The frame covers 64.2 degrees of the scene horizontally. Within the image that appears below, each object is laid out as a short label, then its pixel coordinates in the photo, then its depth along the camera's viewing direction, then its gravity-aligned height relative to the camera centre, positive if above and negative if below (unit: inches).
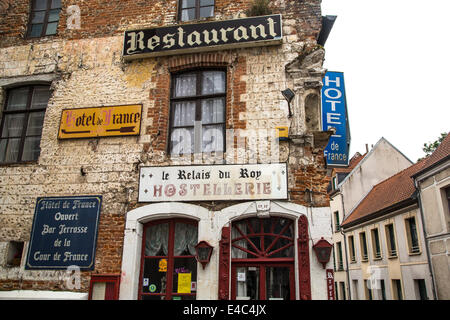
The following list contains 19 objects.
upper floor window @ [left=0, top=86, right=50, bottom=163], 309.3 +133.4
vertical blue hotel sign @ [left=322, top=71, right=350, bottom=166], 329.4 +150.9
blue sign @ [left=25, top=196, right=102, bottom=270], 266.1 +35.8
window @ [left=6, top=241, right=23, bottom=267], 277.7 +21.0
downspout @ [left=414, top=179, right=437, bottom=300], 551.9 +71.8
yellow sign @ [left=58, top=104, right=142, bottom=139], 289.4 +124.7
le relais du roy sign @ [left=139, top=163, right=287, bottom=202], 257.6 +70.1
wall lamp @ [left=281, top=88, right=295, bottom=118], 264.4 +131.9
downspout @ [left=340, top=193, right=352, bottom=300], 871.7 +46.4
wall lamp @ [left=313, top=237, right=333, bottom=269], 234.1 +20.3
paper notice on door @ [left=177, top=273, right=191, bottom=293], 252.7 -0.1
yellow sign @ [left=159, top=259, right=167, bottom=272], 261.4 +12.3
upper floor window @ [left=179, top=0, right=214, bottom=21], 316.8 +230.3
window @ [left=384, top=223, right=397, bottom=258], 685.3 +81.8
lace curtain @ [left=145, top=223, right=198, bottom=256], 265.1 +30.9
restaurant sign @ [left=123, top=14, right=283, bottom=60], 286.5 +191.4
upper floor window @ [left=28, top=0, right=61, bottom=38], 343.0 +242.3
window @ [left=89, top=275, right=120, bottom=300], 251.8 -3.0
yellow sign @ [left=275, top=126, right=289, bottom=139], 266.7 +107.0
